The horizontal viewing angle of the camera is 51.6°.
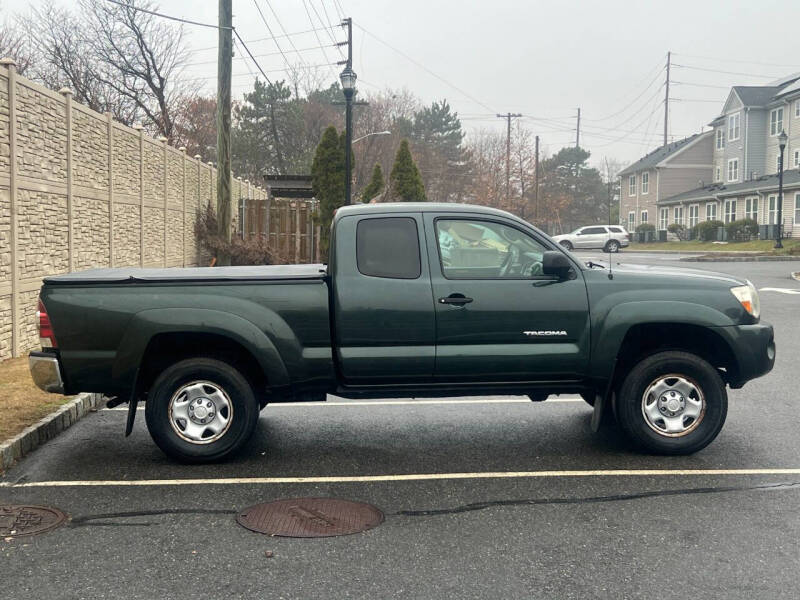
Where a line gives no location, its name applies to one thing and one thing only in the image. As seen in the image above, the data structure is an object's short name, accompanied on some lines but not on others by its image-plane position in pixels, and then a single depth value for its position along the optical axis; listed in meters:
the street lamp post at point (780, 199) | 36.89
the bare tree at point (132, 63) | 40.22
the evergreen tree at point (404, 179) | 29.45
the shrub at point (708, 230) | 49.12
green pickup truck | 6.16
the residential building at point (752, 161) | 46.12
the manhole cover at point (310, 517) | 4.88
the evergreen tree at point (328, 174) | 26.94
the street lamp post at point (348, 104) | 22.08
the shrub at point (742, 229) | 45.66
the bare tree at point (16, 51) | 41.81
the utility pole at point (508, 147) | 75.38
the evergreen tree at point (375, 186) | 29.39
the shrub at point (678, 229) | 54.97
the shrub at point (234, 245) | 22.14
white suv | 52.09
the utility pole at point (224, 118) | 17.31
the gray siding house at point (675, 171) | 62.09
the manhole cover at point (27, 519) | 4.88
